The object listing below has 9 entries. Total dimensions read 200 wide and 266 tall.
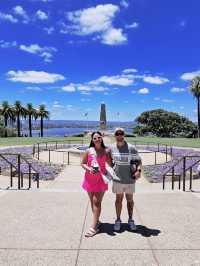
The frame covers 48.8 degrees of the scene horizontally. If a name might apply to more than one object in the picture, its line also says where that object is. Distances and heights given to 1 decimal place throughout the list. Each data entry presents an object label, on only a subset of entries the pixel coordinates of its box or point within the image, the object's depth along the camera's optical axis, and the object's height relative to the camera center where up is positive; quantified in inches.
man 143.0 -24.2
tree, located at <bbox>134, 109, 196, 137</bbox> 1808.6 +25.6
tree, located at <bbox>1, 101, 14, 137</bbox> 1977.3 +156.4
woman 142.4 -28.5
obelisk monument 929.0 +46.1
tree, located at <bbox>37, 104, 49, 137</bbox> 2114.3 +142.5
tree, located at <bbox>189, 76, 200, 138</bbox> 1381.1 +255.3
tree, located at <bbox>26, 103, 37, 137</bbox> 2010.5 +152.1
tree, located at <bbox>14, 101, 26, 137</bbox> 1966.2 +165.2
